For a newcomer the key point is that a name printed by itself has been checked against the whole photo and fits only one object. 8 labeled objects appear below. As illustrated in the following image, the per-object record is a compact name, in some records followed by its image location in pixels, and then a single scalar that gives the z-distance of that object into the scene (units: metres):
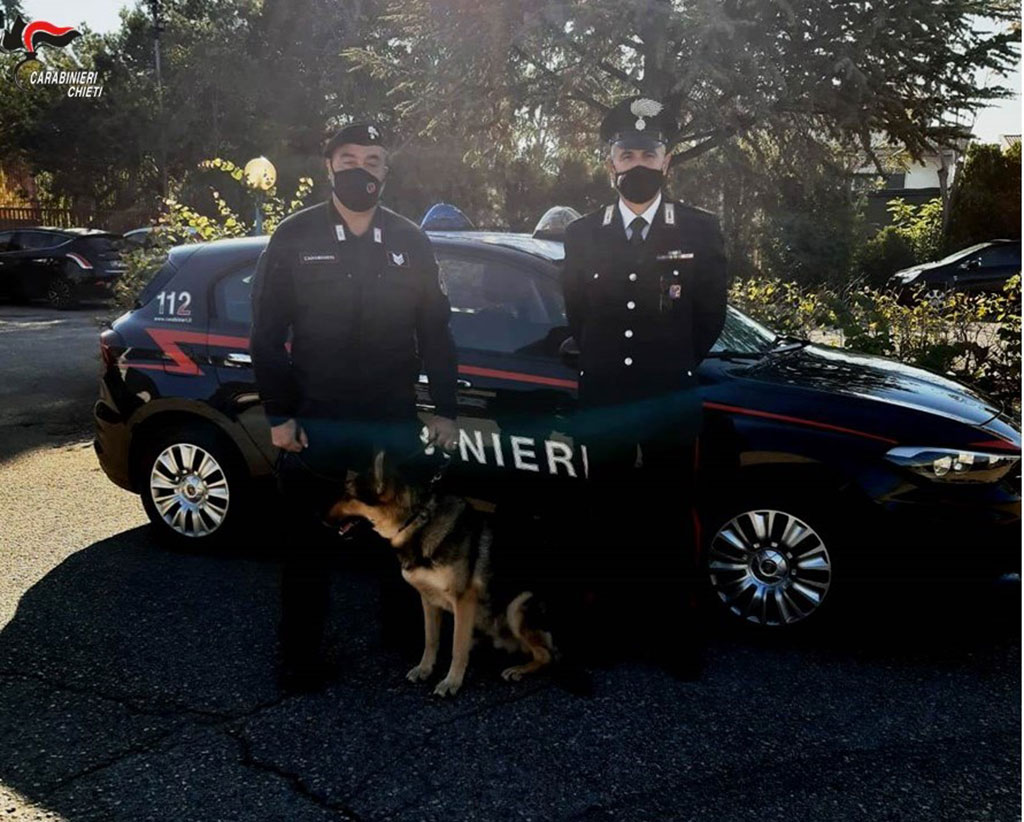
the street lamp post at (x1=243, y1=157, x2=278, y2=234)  9.79
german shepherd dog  3.15
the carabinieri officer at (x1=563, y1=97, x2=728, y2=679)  3.43
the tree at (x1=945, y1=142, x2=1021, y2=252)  20.98
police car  3.52
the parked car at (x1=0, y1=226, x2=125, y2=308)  17.88
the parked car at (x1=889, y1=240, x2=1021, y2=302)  15.88
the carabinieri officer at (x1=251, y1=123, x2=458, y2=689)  3.19
